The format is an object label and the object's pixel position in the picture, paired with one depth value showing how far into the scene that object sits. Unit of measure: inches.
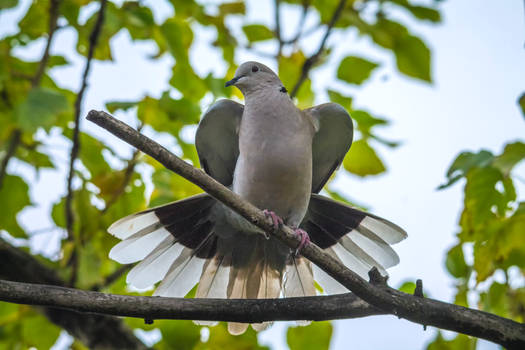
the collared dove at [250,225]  251.9
